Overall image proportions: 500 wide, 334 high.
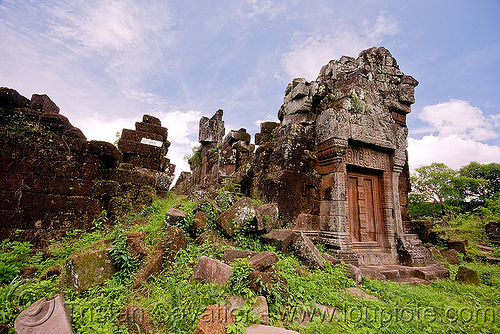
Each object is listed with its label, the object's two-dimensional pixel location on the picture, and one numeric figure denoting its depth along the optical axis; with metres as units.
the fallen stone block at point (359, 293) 3.50
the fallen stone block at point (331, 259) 4.46
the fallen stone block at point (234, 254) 3.32
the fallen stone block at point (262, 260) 2.91
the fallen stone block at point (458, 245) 7.88
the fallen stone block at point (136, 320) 2.23
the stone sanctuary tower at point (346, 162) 5.48
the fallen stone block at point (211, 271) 2.73
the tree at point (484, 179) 29.60
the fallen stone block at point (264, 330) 2.16
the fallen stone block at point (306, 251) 4.09
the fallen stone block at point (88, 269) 2.70
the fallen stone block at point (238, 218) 4.14
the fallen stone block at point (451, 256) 6.91
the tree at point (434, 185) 30.41
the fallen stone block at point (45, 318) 2.14
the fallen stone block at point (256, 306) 2.38
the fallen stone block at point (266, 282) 2.61
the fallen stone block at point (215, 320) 1.96
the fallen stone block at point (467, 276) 5.08
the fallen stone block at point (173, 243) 3.29
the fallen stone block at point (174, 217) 4.03
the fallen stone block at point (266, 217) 4.32
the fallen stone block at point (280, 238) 4.13
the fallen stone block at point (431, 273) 5.30
